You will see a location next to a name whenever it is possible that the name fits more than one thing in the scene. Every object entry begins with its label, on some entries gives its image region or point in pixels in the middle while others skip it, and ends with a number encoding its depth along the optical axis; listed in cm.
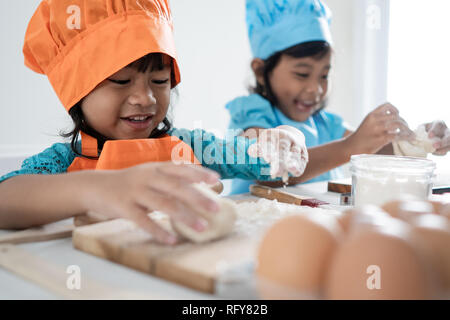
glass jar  61
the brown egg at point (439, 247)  31
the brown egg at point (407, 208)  38
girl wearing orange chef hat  60
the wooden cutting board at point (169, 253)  37
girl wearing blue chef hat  136
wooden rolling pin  73
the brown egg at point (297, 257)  31
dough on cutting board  43
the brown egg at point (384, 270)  27
